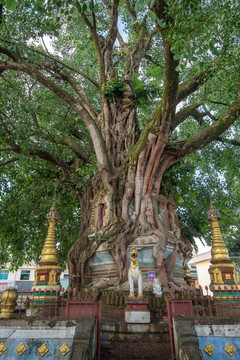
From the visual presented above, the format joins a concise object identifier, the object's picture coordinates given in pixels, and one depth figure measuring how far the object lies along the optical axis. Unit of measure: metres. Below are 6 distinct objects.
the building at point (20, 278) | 26.14
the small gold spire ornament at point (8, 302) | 4.66
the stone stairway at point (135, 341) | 4.82
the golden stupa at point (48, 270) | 6.32
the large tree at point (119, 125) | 7.10
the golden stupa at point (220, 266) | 6.57
